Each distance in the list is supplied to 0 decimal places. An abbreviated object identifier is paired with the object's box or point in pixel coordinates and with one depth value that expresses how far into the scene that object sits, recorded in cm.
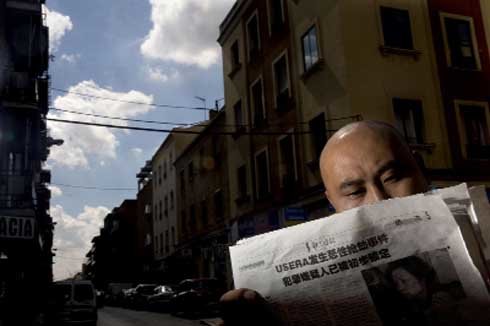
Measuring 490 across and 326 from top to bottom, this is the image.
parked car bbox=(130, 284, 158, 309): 3242
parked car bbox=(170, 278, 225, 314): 2203
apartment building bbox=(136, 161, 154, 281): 5031
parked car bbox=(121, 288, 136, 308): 3685
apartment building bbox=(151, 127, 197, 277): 3944
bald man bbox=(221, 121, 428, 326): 193
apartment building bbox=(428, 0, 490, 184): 1559
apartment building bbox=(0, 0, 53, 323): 2111
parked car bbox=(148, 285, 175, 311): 2693
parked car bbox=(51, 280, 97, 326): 2005
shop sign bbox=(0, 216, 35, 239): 1501
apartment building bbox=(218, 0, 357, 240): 1728
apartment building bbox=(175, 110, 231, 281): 2657
